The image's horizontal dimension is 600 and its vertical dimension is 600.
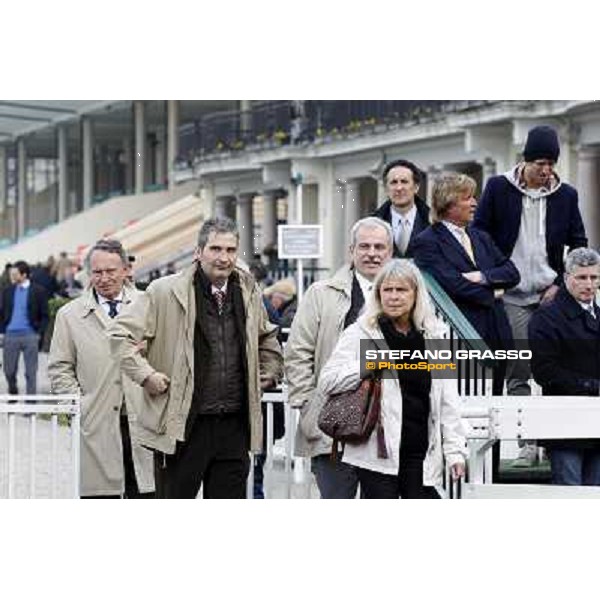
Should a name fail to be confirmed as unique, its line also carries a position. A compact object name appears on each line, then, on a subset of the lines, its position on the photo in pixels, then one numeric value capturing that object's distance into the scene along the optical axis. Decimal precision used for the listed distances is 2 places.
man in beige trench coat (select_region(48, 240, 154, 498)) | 13.88
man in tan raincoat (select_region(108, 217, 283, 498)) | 12.29
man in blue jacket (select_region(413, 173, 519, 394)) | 14.12
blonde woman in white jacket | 11.56
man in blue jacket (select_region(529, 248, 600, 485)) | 13.64
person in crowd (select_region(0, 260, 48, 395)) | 32.32
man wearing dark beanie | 14.56
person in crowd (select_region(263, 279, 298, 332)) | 20.40
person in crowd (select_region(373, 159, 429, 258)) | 13.83
